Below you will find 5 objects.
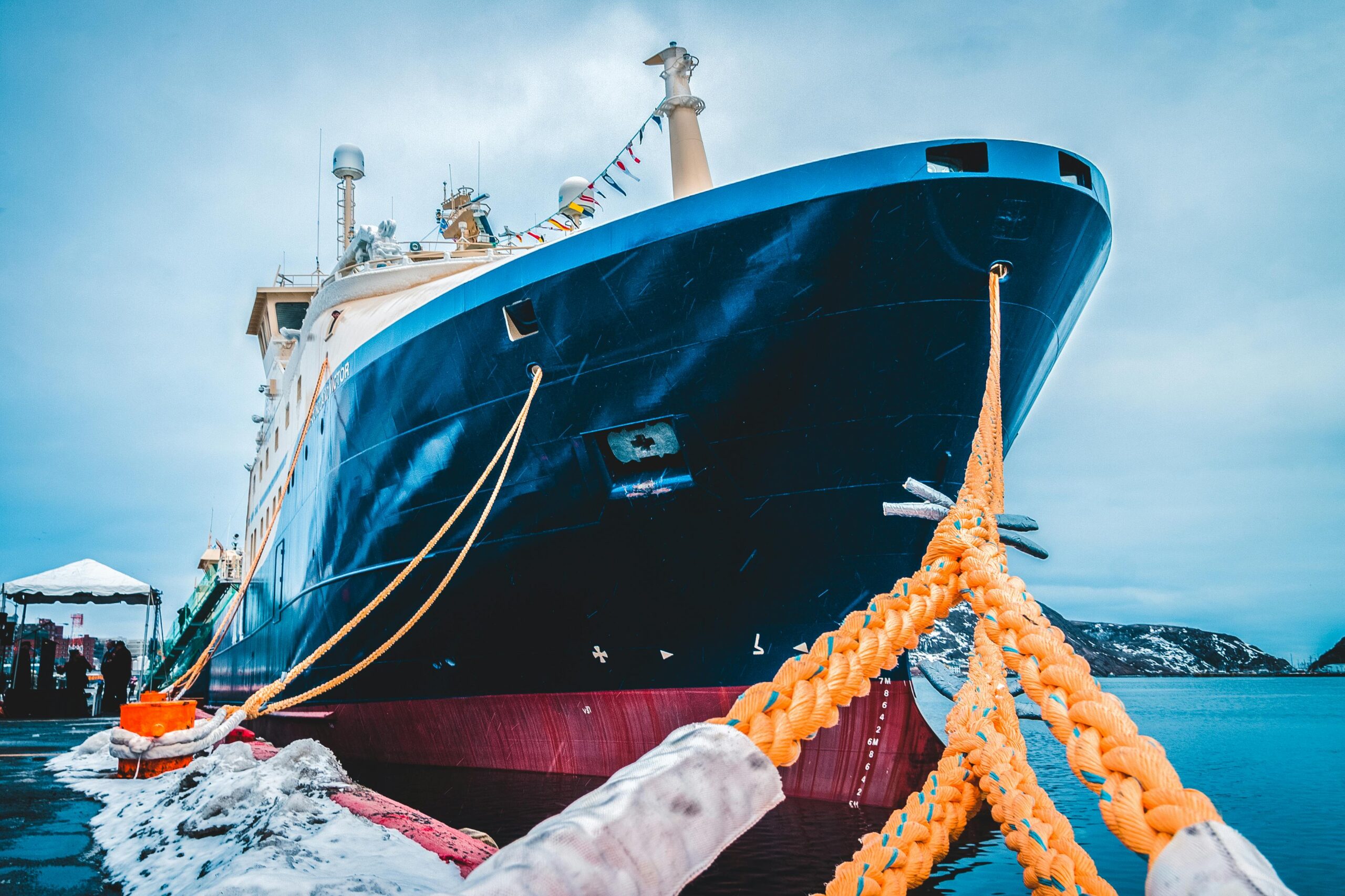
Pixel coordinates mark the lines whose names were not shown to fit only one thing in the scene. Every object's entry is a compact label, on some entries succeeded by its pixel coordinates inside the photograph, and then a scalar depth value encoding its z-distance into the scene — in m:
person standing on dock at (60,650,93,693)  24.09
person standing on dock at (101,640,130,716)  25.02
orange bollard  7.40
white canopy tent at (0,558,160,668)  24.58
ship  6.67
